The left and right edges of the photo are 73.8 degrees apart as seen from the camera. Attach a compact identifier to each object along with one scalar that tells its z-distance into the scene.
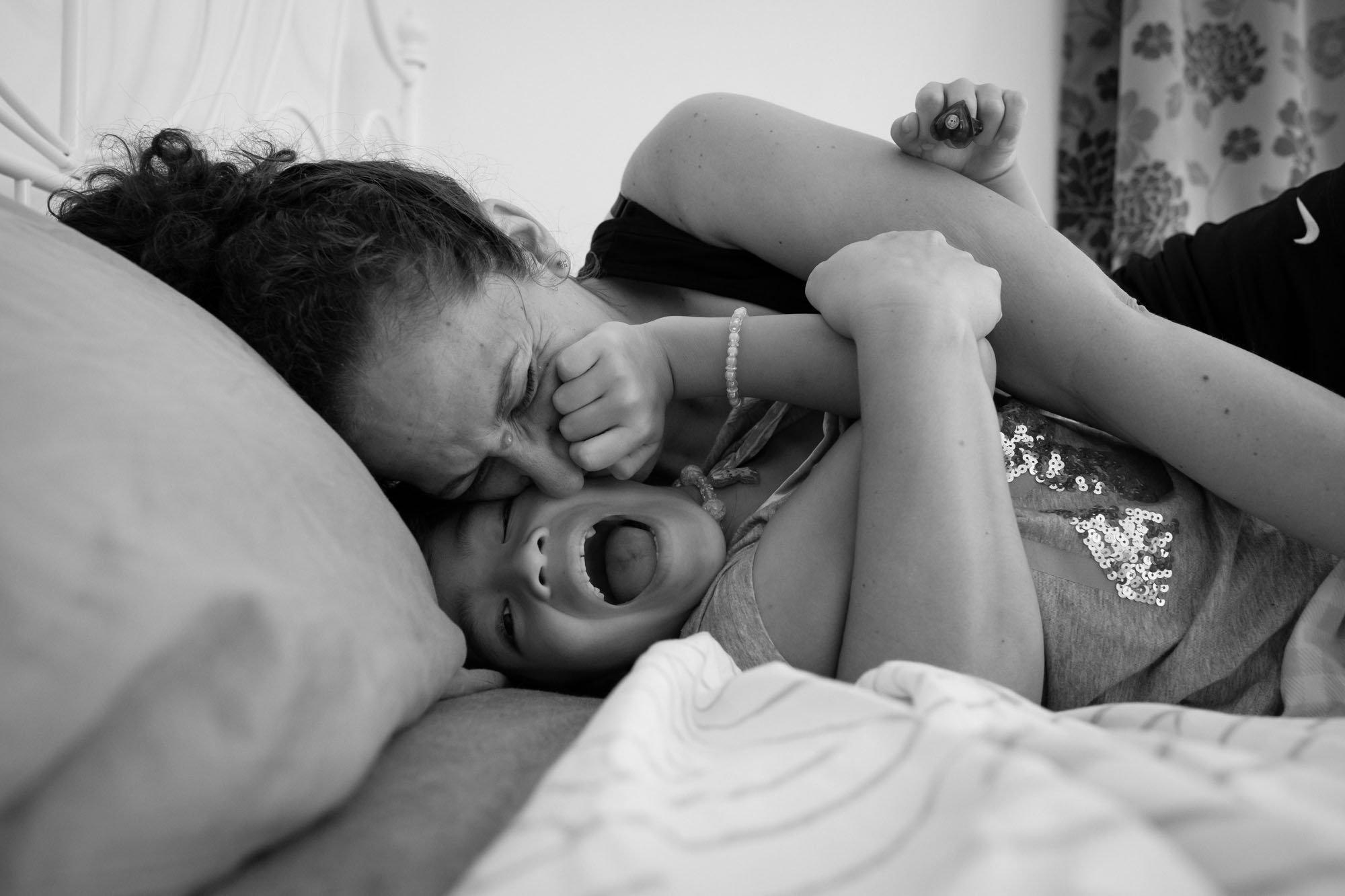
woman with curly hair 0.76
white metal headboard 1.10
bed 0.31
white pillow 0.33
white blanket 0.29
